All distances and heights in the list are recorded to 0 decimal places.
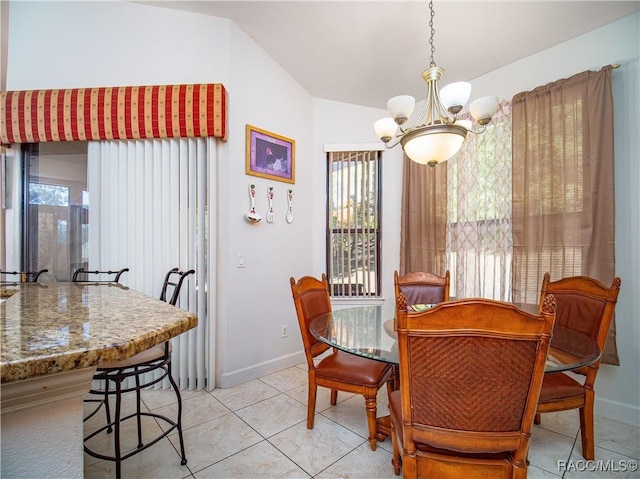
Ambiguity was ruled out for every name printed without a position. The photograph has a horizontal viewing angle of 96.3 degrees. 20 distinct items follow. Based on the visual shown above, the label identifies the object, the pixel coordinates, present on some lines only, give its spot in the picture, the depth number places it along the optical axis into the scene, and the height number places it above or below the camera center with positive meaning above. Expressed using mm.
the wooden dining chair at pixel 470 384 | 890 -481
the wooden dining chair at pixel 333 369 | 1654 -798
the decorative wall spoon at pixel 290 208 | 2896 +312
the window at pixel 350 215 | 3303 +274
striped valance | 2271 +1010
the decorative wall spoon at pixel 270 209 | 2722 +278
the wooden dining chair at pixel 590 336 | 1504 -549
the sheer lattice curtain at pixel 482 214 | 2504 +231
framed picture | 2588 +796
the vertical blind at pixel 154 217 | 2383 +178
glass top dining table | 1256 -538
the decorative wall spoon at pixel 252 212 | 2539 +238
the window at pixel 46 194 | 2525 +391
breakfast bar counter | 496 -226
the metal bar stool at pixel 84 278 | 2367 -329
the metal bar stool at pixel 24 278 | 2246 -314
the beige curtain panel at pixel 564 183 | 1960 +416
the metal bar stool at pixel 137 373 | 1321 -643
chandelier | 1542 +693
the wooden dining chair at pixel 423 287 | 2277 -392
